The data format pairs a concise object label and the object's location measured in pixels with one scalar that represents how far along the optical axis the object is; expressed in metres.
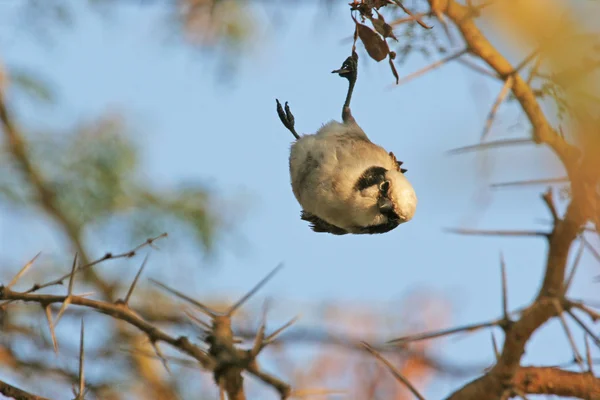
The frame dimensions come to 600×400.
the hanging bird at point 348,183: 9.13
